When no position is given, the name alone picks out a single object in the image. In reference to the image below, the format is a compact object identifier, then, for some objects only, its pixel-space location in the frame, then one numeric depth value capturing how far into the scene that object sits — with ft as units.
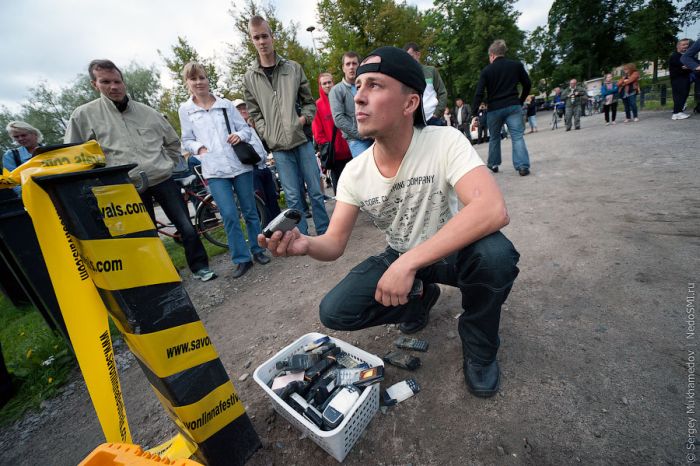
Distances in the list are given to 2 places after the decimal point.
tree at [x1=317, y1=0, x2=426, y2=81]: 56.13
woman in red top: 16.25
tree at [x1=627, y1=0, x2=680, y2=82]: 103.45
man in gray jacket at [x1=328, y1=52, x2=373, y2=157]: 13.76
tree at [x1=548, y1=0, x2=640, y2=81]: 123.13
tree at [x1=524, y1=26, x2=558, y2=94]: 136.56
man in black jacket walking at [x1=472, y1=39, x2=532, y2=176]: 18.15
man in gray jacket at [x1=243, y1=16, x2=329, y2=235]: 12.39
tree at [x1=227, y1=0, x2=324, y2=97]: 50.55
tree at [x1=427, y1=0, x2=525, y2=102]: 99.55
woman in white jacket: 12.00
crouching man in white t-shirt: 4.88
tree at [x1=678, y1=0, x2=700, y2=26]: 111.99
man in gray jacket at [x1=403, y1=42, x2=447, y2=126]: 16.33
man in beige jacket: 10.16
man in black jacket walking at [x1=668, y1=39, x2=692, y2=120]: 27.37
